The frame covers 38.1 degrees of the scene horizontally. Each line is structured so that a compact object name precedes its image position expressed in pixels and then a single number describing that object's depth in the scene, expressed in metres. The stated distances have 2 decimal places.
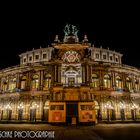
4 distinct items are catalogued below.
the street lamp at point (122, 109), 53.31
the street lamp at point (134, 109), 54.80
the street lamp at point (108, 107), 52.13
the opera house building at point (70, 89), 46.62
